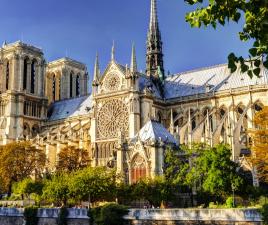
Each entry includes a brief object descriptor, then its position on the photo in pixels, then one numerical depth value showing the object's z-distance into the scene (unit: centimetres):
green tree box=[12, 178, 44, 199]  4948
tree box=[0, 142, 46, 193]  5647
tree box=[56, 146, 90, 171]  6044
